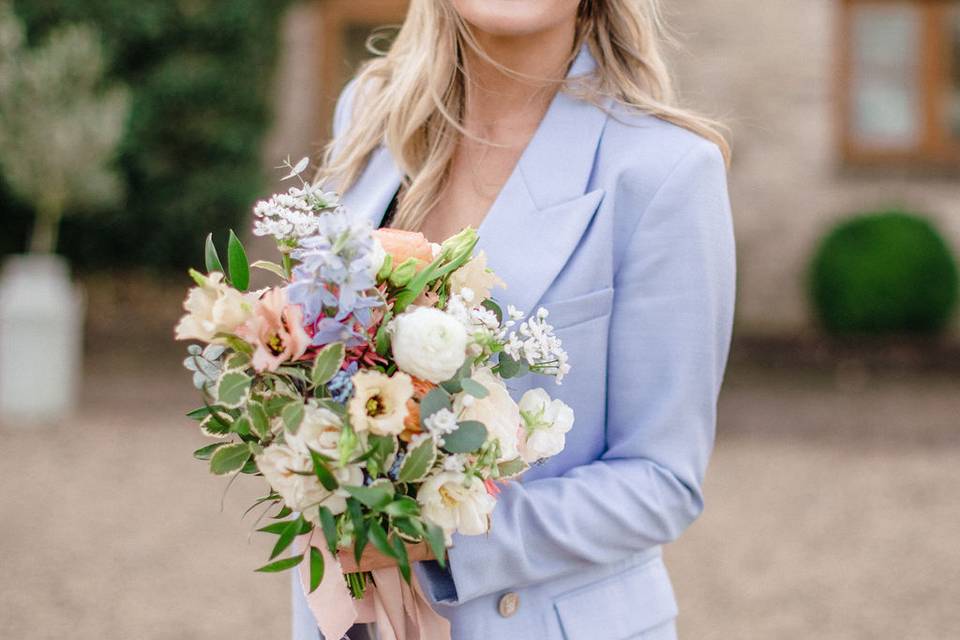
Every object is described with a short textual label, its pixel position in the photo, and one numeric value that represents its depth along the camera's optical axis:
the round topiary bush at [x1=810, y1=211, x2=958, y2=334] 11.16
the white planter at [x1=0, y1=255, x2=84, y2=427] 8.74
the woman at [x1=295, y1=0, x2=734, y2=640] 1.79
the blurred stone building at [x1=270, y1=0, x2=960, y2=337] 11.99
